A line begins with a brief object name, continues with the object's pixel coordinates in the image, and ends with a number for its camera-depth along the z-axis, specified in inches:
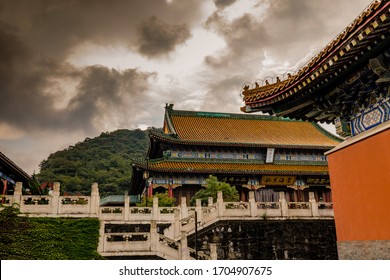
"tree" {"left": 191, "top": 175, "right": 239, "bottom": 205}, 605.0
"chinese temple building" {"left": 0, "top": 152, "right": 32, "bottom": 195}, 519.8
